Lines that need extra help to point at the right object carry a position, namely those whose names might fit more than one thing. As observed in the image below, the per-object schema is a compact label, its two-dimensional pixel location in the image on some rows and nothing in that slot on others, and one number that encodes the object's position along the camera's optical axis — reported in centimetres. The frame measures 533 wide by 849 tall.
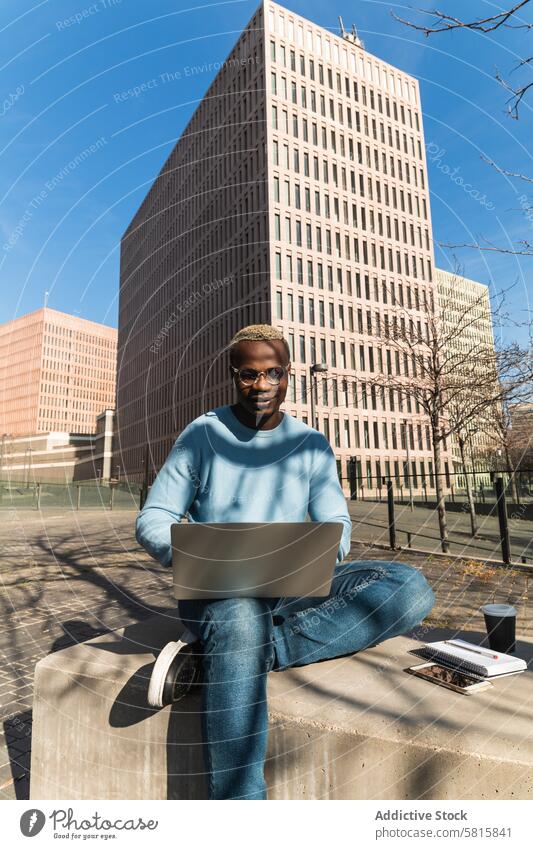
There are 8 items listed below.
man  161
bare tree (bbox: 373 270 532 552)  1102
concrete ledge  147
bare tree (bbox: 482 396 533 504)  848
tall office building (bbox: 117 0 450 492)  3023
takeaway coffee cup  228
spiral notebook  194
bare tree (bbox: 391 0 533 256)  319
